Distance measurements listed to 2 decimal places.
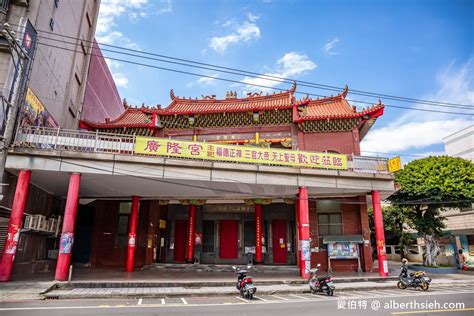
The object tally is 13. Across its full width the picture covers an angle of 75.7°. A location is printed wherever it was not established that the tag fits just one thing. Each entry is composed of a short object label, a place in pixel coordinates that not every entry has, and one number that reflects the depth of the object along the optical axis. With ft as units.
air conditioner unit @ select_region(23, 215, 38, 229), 45.61
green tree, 66.23
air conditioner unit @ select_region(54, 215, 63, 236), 57.09
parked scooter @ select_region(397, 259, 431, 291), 42.70
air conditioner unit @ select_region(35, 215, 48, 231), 48.74
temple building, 46.62
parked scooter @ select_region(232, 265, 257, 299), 35.45
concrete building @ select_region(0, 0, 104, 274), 44.24
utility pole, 41.88
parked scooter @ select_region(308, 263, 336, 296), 38.02
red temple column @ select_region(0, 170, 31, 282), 38.83
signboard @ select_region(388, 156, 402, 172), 53.25
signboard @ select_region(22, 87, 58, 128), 47.26
